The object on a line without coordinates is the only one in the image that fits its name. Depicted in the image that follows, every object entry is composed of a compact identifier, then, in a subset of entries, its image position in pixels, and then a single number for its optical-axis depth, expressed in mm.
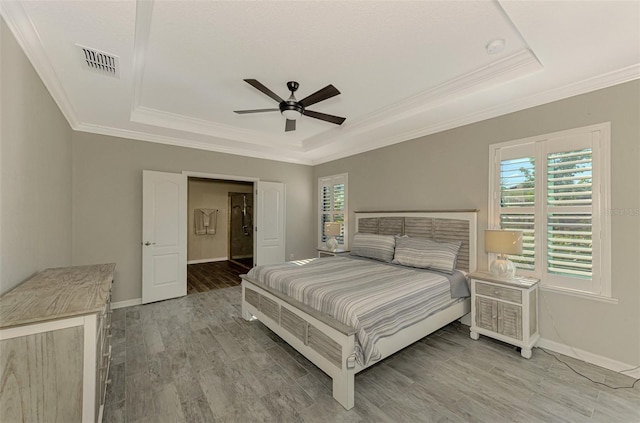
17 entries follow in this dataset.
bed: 2000
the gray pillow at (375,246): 3836
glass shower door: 8062
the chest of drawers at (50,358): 1199
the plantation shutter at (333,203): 5445
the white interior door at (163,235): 4105
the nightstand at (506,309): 2568
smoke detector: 2174
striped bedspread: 2056
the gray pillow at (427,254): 3180
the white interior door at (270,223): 5410
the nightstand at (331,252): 4848
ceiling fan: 2396
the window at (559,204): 2467
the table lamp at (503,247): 2711
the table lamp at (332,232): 5098
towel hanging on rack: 7535
